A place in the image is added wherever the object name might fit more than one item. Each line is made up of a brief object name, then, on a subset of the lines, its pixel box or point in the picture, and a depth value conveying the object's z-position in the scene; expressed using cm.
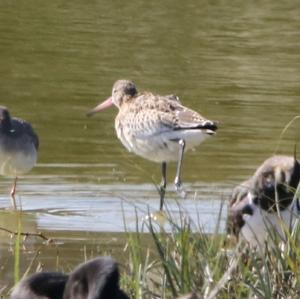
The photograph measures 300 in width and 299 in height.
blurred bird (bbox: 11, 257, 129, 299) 607
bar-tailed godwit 2209
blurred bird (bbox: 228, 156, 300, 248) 1337
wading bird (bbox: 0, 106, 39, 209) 2167
